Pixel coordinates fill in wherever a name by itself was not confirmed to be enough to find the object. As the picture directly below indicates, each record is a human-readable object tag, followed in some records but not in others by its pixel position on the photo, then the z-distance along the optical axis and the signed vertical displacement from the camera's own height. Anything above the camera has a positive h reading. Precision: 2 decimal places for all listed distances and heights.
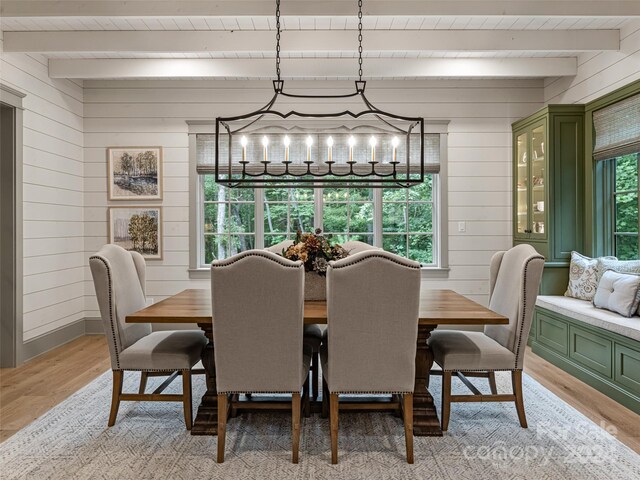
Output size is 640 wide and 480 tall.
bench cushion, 3.13 -0.58
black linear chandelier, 5.05 +1.01
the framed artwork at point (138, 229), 5.19 +0.11
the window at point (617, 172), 3.81 +0.58
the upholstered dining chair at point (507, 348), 2.64 -0.64
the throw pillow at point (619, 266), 3.57 -0.23
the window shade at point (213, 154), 5.13 +0.93
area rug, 2.27 -1.12
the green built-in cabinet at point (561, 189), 4.43 +0.47
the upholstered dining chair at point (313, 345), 3.04 -0.71
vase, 3.00 -0.30
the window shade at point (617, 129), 3.73 +0.91
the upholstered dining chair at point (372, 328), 2.28 -0.44
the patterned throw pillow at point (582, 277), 4.09 -0.35
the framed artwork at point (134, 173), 5.18 +0.73
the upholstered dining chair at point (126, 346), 2.66 -0.63
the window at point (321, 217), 5.28 +0.24
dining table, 2.48 -0.44
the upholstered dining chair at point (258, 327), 2.28 -0.44
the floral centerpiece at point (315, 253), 2.93 -0.09
